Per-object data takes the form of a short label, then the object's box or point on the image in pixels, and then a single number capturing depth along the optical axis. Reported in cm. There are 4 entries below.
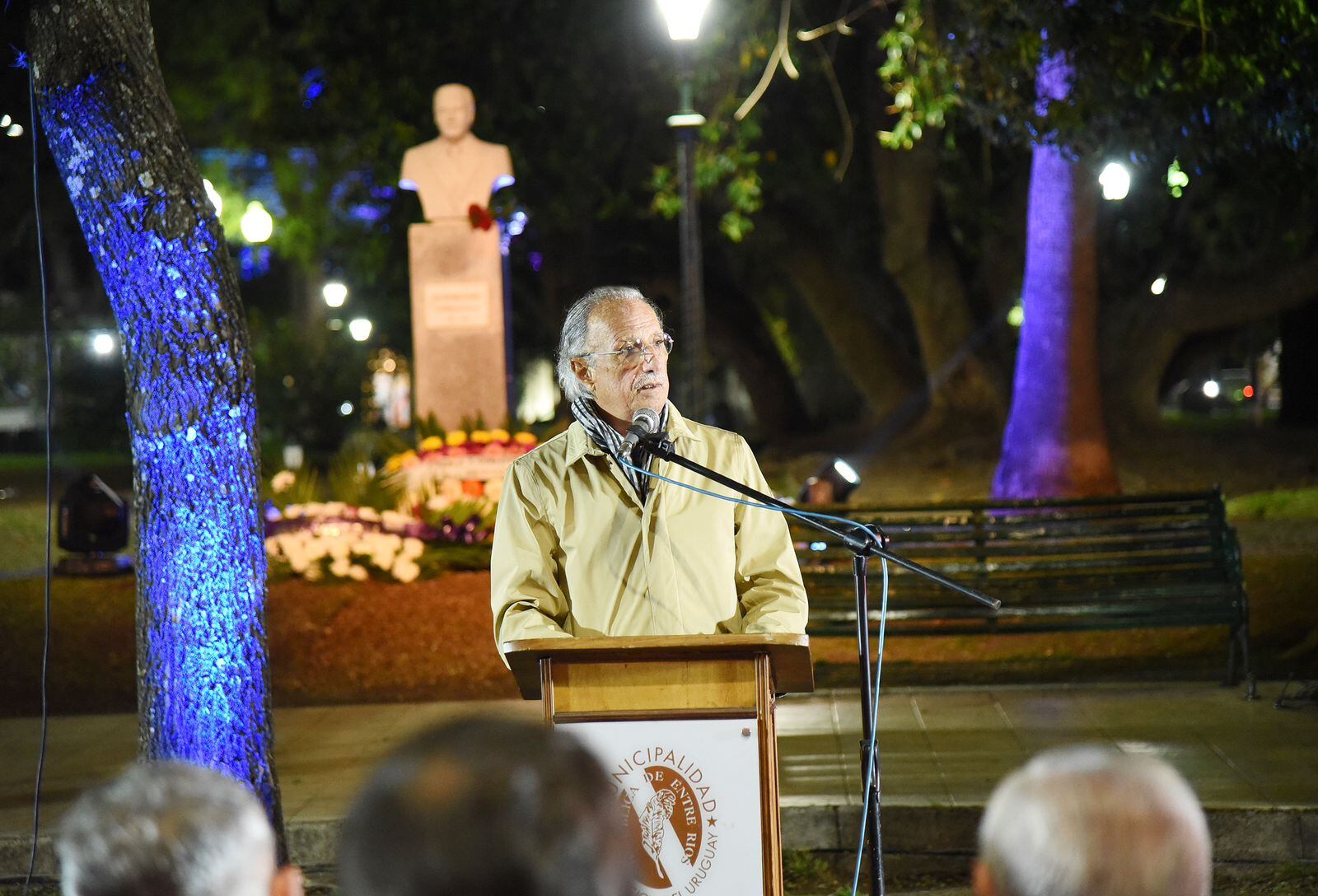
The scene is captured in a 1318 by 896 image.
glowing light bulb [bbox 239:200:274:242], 2275
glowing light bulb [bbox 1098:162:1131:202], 1502
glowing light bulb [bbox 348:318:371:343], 3959
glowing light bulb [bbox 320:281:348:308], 3322
